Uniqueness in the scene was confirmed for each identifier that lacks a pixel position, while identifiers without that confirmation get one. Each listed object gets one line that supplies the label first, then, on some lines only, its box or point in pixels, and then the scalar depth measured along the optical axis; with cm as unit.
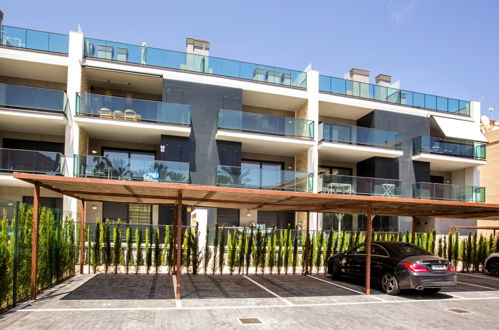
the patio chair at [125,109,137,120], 1842
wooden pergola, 872
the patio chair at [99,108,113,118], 1820
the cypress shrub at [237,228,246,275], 1441
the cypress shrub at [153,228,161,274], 1375
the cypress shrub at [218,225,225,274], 1429
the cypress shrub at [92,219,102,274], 1344
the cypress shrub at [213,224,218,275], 1417
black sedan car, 1020
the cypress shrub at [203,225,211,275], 1412
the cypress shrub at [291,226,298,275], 1506
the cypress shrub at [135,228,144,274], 1379
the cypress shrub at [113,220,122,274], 1360
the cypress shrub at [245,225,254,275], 1451
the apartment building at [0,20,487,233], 1786
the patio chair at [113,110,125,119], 1830
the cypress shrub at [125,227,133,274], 1366
